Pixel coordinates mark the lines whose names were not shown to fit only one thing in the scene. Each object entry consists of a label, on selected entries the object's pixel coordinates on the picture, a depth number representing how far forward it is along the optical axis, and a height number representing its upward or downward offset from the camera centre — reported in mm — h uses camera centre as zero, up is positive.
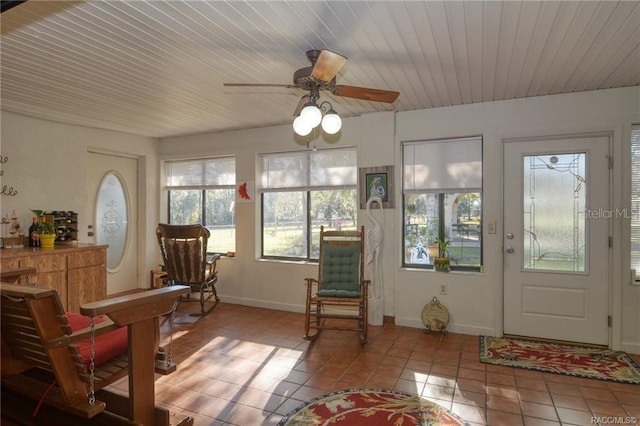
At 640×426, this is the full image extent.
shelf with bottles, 4316 -144
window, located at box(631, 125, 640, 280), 3330 +122
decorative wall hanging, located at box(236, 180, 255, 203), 5008 +275
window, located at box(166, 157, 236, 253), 5316 +236
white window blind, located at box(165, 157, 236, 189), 5317 +578
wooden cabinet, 3635 -608
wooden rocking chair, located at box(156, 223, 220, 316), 4352 -509
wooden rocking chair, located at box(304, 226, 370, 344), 3685 -778
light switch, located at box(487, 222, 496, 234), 3771 -177
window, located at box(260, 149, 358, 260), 4578 +171
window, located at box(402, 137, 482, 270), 3938 +118
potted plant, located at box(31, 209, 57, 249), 3994 -214
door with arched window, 5129 -22
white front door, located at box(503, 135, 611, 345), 3434 -266
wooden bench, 1619 -717
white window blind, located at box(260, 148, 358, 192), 4551 +532
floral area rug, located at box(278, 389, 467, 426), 2270 -1294
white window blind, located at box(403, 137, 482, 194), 3912 +500
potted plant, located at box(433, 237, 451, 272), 3967 -515
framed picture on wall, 4199 +311
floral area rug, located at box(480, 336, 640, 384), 2896 -1278
